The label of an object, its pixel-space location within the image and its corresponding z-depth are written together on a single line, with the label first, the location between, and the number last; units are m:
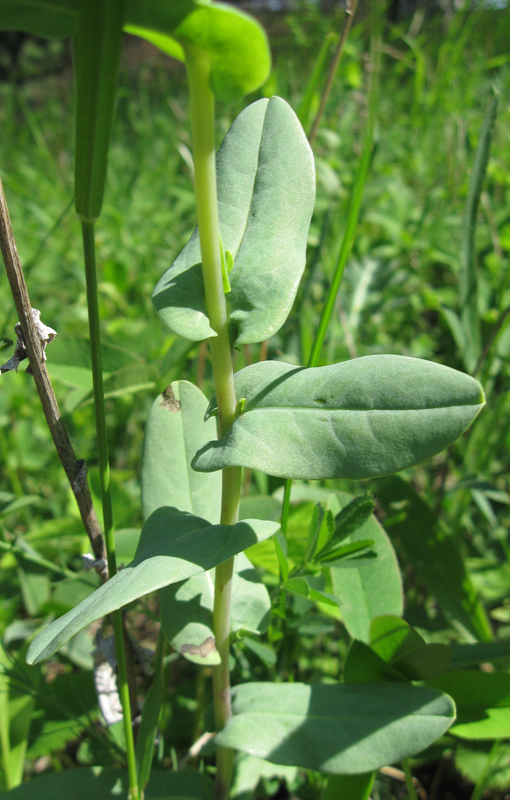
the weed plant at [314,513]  0.22
